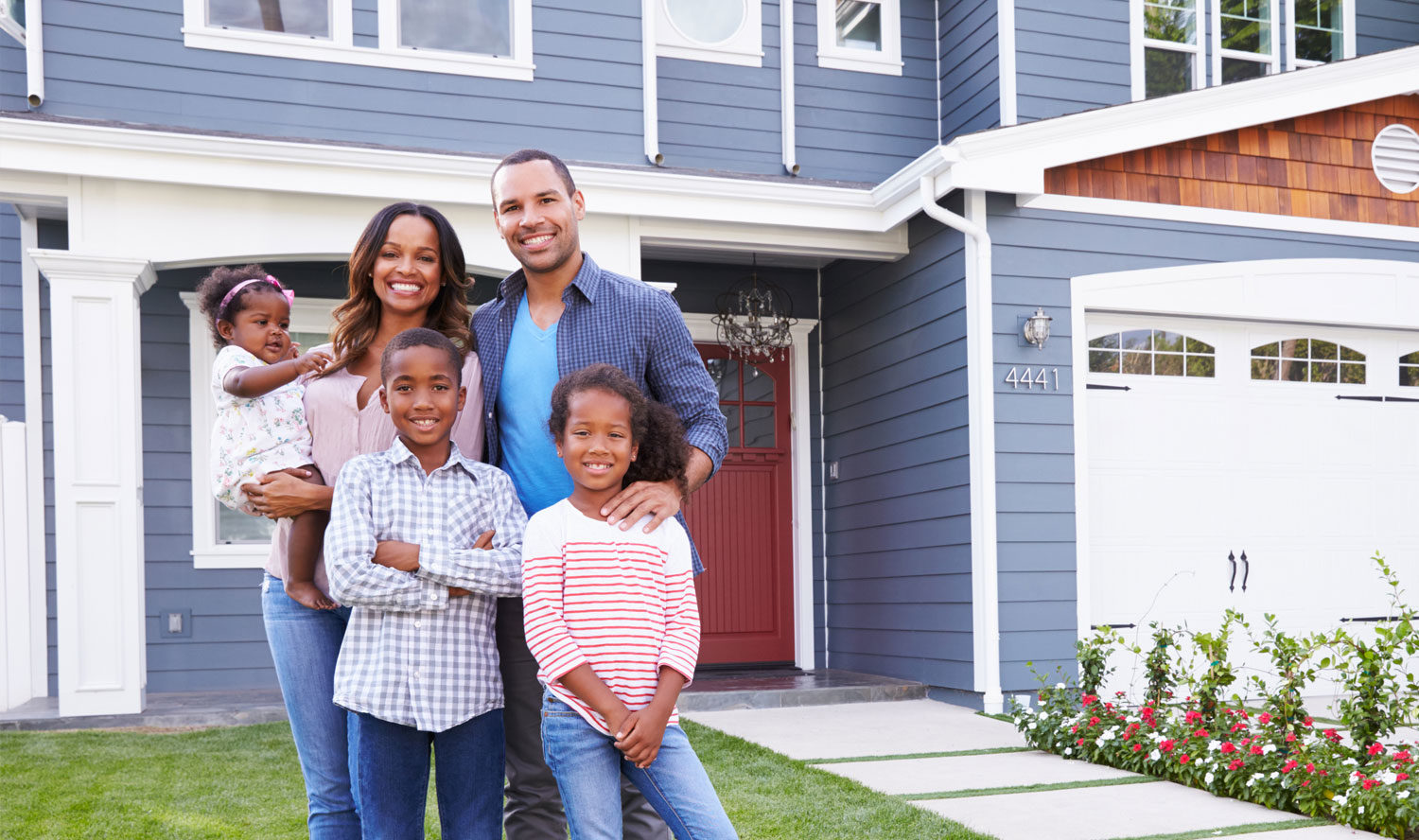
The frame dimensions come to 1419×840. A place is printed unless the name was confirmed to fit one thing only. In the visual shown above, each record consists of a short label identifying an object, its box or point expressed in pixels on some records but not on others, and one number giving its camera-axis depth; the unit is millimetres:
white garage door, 6453
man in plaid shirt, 2264
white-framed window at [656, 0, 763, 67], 7398
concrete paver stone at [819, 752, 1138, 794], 4316
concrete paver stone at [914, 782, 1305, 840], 3648
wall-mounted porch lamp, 6137
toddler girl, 2170
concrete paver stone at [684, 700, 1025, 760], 5113
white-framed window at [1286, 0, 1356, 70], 7918
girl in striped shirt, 2037
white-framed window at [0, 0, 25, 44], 6285
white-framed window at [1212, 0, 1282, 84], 7629
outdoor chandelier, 7422
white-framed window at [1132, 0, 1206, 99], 7449
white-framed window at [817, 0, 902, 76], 7734
